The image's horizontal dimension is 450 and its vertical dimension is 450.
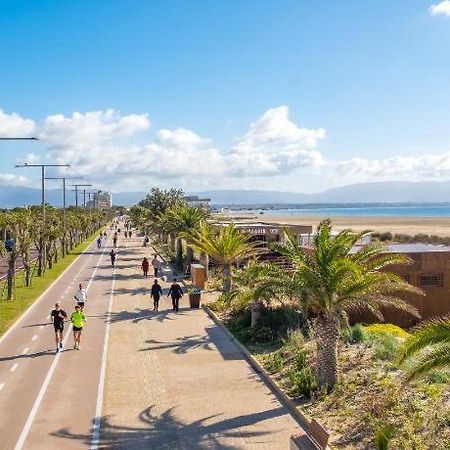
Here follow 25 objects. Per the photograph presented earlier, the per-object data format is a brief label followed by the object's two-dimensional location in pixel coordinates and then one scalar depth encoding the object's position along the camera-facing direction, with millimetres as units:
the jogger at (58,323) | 17250
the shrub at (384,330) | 17341
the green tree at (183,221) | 38500
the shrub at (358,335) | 16422
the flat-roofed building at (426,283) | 21000
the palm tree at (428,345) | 8188
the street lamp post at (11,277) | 26375
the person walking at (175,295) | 23906
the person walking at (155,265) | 34719
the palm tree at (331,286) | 12945
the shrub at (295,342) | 16125
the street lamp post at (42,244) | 36731
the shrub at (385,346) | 14438
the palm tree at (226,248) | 26141
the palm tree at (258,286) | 14547
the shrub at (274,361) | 14938
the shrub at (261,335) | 18016
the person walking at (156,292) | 23570
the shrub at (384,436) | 9562
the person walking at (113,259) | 41956
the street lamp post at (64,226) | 51116
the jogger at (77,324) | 17484
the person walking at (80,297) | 22516
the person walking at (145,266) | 35719
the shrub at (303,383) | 12828
